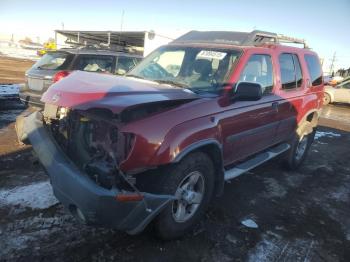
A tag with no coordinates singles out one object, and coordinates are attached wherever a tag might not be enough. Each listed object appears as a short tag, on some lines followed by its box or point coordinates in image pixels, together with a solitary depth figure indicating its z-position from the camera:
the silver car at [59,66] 8.12
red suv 3.08
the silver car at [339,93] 17.03
